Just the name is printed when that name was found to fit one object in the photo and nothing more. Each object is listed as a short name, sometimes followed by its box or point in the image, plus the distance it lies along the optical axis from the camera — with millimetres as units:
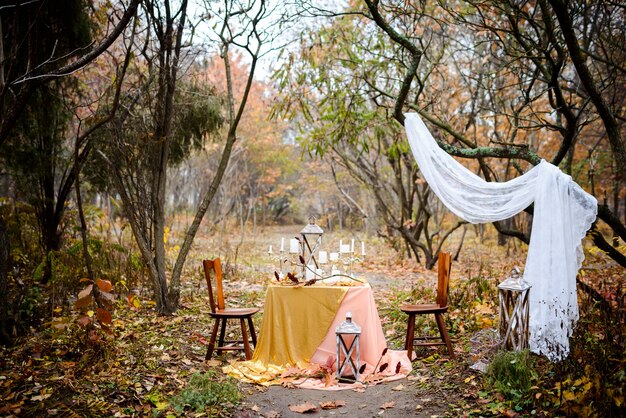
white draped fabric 4734
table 5301
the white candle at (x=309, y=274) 5766
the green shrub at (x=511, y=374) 3932
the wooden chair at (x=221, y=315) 5449
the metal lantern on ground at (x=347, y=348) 4859
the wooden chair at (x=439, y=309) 5418
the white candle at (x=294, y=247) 5598
